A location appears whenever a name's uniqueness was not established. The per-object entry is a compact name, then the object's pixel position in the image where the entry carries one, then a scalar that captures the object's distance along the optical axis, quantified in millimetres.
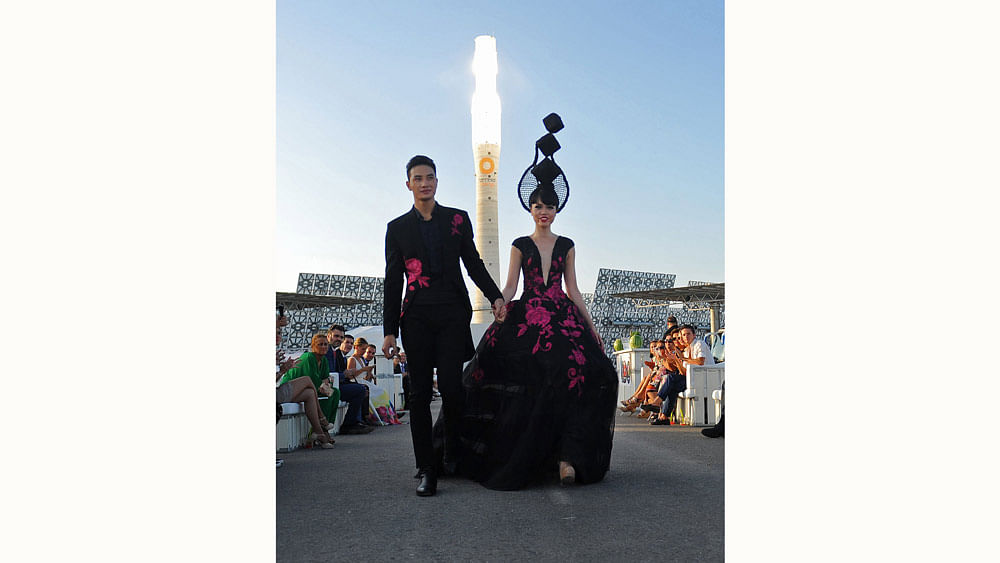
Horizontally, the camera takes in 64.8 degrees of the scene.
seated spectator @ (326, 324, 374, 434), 8281
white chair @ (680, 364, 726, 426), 8070
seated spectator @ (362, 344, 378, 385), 9898
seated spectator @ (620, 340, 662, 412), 9674
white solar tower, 39250
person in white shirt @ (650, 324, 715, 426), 8227
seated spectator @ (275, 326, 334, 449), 6465
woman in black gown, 3973
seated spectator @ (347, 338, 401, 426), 8910
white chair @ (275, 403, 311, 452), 6379
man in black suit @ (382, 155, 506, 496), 3938
